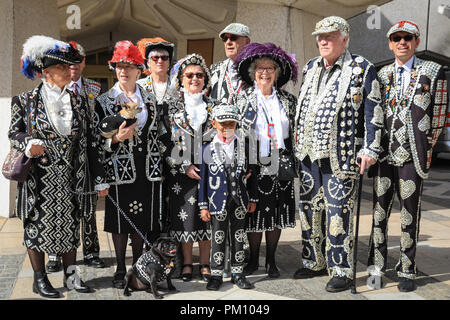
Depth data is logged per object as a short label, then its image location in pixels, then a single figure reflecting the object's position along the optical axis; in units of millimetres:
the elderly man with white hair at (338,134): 3645
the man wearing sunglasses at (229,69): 4355
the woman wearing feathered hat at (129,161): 3668
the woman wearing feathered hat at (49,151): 3404
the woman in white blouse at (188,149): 3785
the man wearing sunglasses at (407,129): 3664
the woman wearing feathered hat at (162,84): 3883
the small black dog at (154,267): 3479
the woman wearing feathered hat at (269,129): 3932
